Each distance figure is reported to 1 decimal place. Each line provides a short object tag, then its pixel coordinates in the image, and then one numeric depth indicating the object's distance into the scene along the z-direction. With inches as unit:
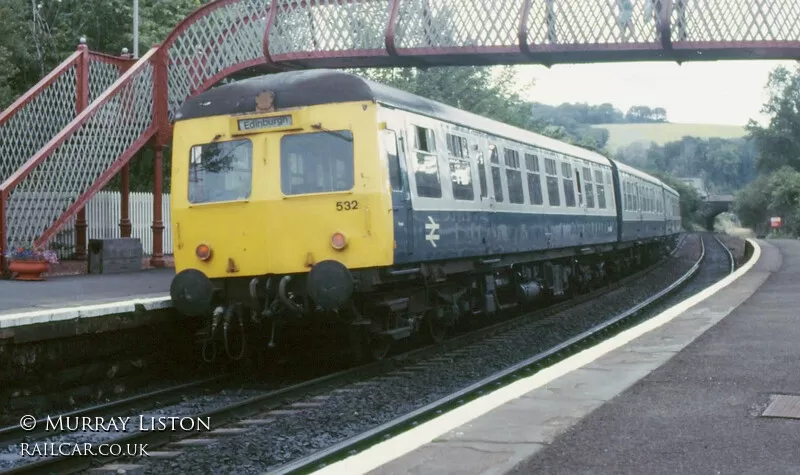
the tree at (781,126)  3811.5
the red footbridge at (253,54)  679.1
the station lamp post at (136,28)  902.1
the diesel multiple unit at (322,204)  410.0
